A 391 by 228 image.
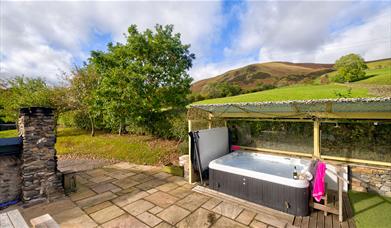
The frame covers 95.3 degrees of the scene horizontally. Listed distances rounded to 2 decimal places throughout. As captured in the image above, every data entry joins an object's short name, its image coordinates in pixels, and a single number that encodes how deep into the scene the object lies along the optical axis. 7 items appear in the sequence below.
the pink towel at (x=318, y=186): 4.20
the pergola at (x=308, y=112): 4.29
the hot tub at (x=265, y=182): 4.21
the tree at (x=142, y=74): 9.42
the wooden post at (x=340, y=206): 3.90
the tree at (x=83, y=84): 13.53
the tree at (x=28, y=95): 13.50
